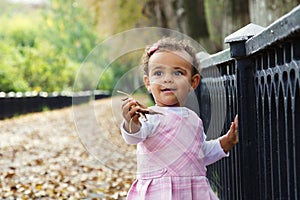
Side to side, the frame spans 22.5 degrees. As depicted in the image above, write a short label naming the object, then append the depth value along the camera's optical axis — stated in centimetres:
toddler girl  396
